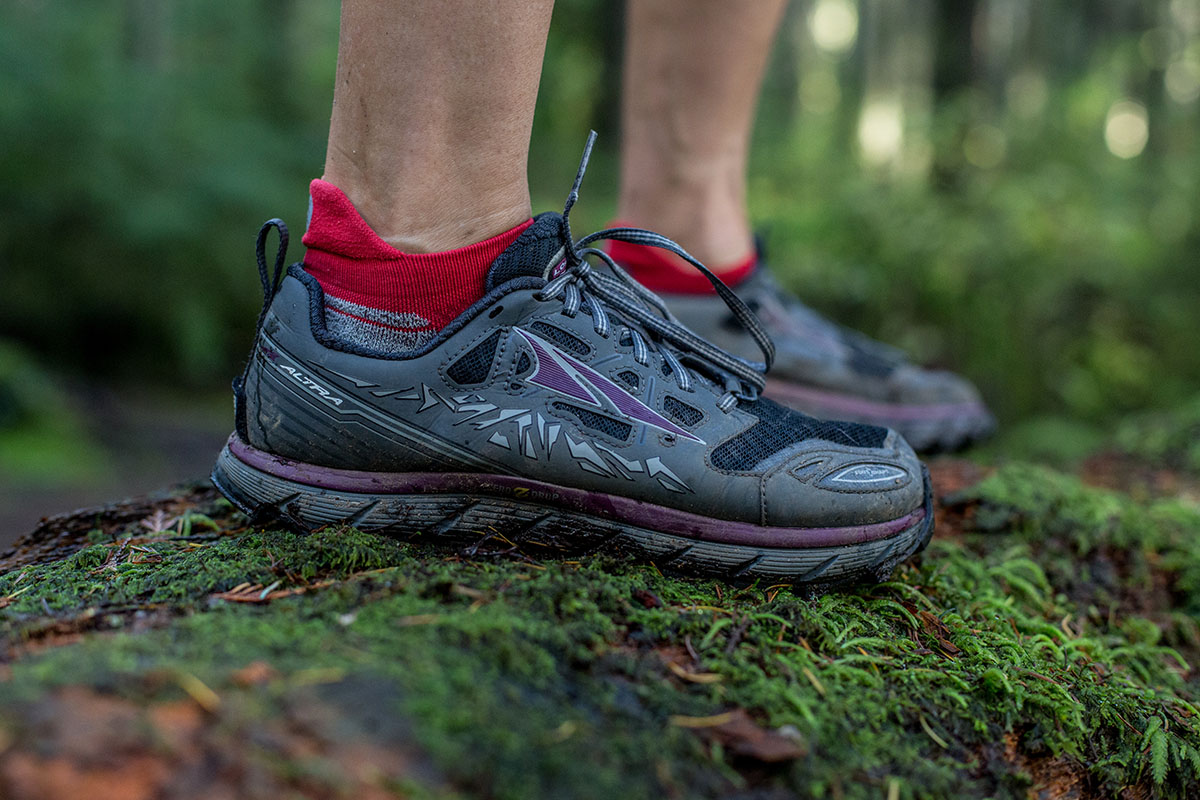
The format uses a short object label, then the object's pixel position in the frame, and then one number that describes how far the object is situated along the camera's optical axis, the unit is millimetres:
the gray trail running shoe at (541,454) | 550
